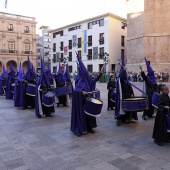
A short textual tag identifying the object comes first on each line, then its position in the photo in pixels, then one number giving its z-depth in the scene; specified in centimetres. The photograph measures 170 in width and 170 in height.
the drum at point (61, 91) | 1009
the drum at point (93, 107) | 553
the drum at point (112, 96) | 914
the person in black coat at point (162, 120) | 496
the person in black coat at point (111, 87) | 935
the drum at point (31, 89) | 912
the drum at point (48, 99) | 776
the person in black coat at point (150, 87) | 787
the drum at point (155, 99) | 711
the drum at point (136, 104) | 619
